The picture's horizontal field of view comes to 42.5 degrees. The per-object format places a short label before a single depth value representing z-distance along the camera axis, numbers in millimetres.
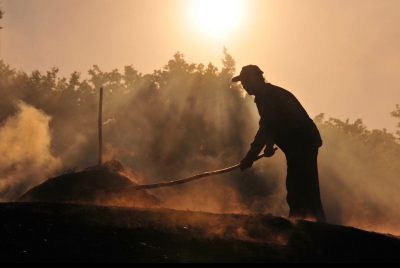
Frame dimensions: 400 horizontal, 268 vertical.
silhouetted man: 8938
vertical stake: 20591
